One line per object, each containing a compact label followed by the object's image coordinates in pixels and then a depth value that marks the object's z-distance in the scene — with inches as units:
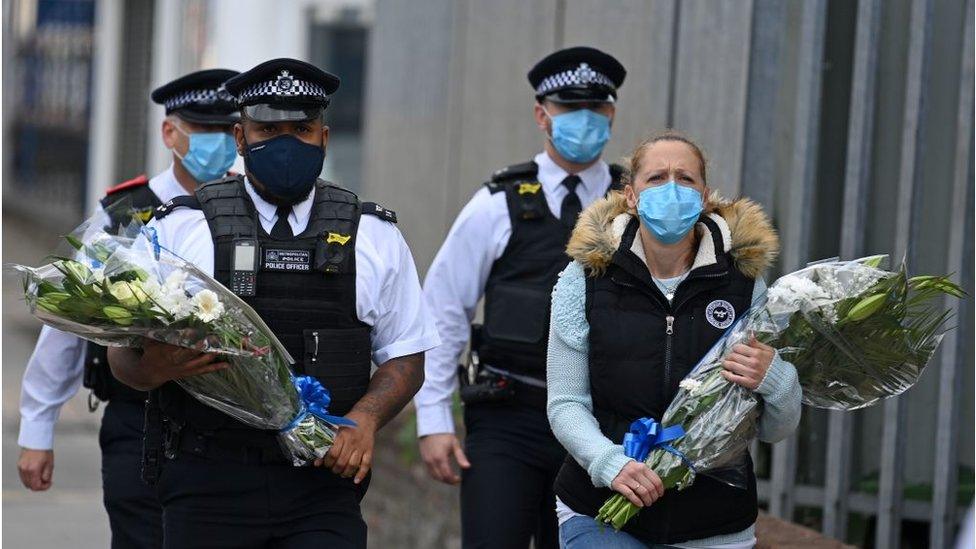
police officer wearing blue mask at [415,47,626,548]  404.8
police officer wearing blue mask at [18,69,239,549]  397.1
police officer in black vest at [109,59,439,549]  315.0
